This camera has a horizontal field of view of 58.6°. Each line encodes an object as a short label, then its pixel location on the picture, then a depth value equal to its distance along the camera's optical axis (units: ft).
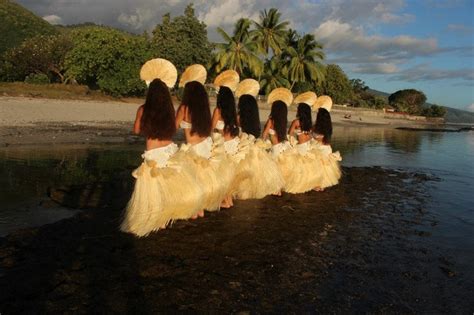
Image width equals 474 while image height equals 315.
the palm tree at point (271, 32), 174.60
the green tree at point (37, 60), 153.89
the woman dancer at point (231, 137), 23.41
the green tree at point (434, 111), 309.22
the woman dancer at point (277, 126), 28.27
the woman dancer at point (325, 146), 30.94
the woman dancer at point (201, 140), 19.86
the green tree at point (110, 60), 119.96
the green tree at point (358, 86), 320.29
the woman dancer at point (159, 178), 17.48
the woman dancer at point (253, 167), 24.62
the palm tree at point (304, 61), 179.42
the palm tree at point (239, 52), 157.99
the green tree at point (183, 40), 155.02
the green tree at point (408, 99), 326.85
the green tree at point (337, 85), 240.32
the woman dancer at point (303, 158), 28.53
